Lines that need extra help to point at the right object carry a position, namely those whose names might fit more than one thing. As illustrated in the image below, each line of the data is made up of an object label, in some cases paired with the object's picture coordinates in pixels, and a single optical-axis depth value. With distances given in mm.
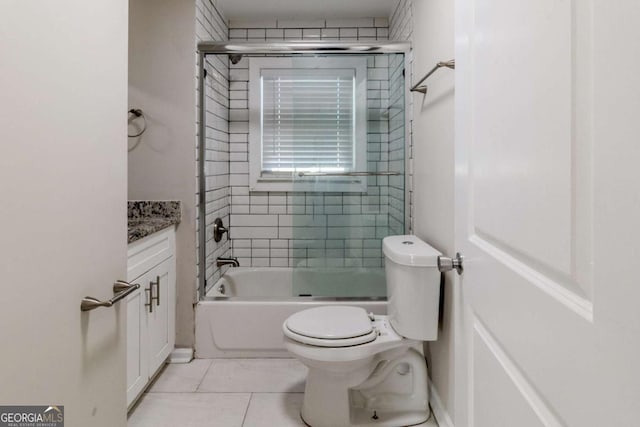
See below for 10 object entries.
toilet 1708
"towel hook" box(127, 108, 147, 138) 2409
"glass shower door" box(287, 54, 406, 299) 2539
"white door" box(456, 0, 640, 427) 414
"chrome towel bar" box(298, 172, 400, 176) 2545
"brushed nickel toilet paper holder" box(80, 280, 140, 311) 887
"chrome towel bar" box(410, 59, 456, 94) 1585
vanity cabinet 1808
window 2594
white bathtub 2465
